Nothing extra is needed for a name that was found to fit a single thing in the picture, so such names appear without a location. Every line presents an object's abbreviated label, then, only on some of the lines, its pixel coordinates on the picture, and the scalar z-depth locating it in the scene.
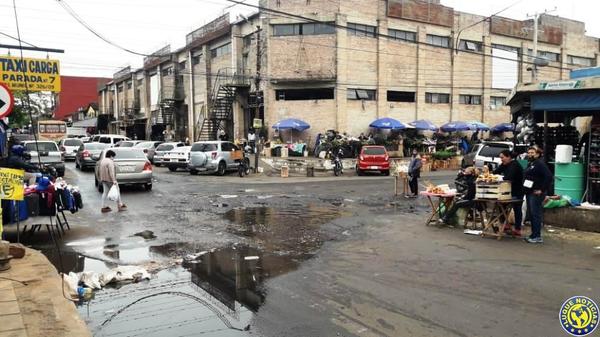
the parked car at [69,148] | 34.22
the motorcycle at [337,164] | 28.12
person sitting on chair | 10.76
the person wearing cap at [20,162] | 10.85
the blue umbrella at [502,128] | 41.96
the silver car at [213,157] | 25.73
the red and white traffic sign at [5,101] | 7.75
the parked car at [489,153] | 19.53
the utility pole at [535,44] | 31.48
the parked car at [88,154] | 26.43
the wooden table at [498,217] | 9.95
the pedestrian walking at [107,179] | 13.45
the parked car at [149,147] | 32.75
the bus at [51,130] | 44.44
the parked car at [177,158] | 28.42
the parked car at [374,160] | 27.61
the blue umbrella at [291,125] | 33.22
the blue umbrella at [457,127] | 38.84
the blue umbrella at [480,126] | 39.29
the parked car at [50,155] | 22.61
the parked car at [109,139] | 36.98
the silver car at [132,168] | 17.91
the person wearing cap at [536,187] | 9.46
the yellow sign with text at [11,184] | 7.05
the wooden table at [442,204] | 11.20
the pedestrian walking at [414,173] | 17.45
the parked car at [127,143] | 32.99
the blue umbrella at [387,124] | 34.97
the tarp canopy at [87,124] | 68.86
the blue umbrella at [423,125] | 37.34
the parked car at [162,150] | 30.44
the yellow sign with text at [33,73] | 14.91
